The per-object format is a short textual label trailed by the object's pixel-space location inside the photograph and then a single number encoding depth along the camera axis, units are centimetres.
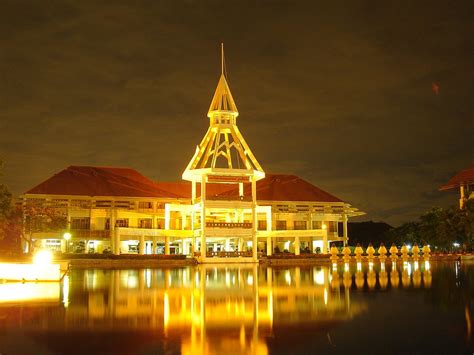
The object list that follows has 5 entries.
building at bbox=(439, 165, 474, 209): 7031
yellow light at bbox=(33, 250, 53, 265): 2693
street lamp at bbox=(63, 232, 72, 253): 5150
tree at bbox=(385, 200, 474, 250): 5053
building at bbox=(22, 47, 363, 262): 4450
